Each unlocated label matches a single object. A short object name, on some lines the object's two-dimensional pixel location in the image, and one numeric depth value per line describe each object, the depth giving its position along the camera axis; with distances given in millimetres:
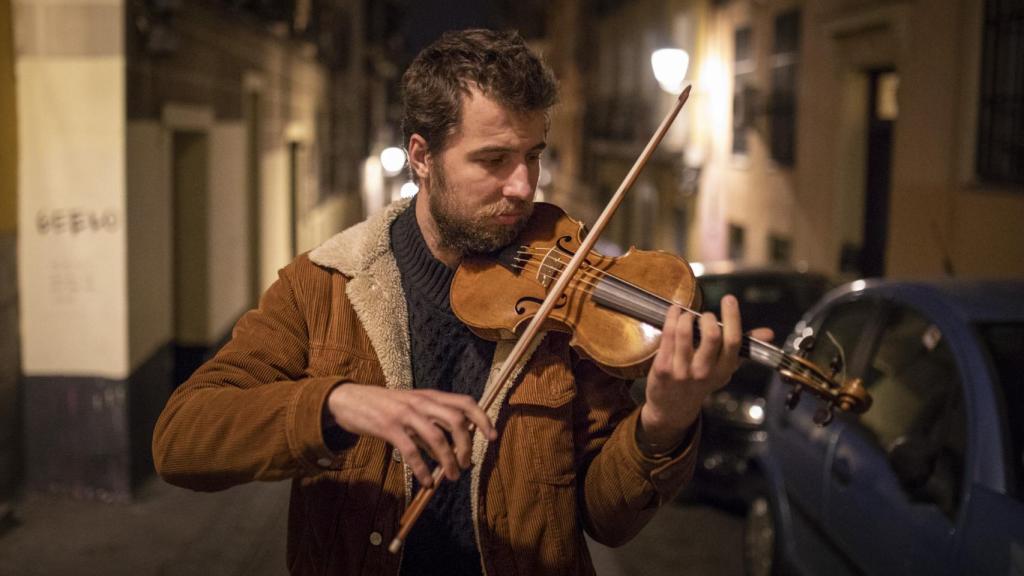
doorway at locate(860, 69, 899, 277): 11117
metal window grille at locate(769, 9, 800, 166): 13328
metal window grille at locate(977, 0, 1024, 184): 7770
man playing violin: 2082
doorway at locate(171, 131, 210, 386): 8984
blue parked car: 3189
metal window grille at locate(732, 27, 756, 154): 14555
